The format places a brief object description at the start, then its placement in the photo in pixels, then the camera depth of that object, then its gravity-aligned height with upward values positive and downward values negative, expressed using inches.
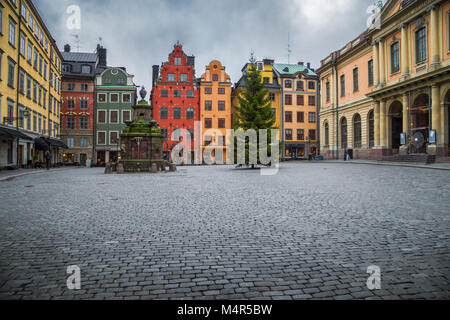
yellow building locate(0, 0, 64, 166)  989.2 +323.4
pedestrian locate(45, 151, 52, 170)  1105.4 +30.0
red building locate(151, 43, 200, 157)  2001.7 +460.8
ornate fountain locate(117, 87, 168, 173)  993.5 +60.2
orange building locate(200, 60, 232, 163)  2053.4 +394.5
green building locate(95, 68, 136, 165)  1973.4 +363.1
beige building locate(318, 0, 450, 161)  997.8 +319.7
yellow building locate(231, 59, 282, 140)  2159.2 +557.7
